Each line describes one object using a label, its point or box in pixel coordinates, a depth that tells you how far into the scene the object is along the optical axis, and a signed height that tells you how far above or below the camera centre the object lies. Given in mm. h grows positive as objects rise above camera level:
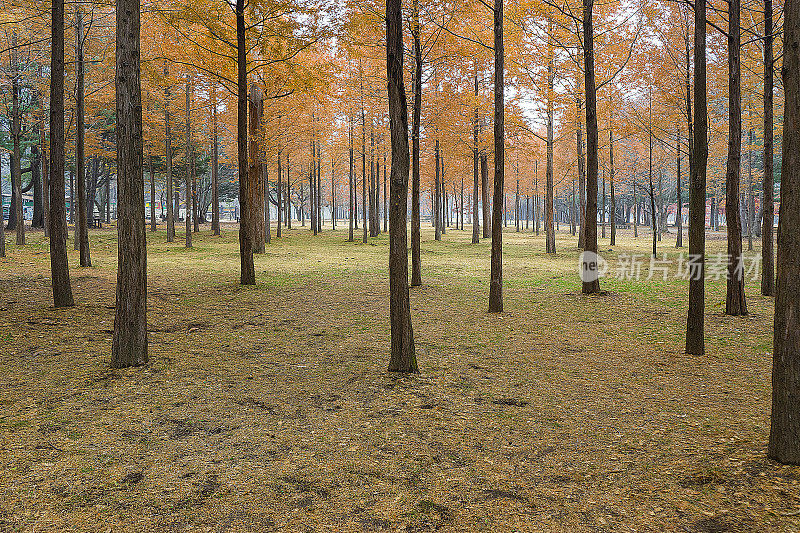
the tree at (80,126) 11109 +2590
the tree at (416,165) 10242 +1569
